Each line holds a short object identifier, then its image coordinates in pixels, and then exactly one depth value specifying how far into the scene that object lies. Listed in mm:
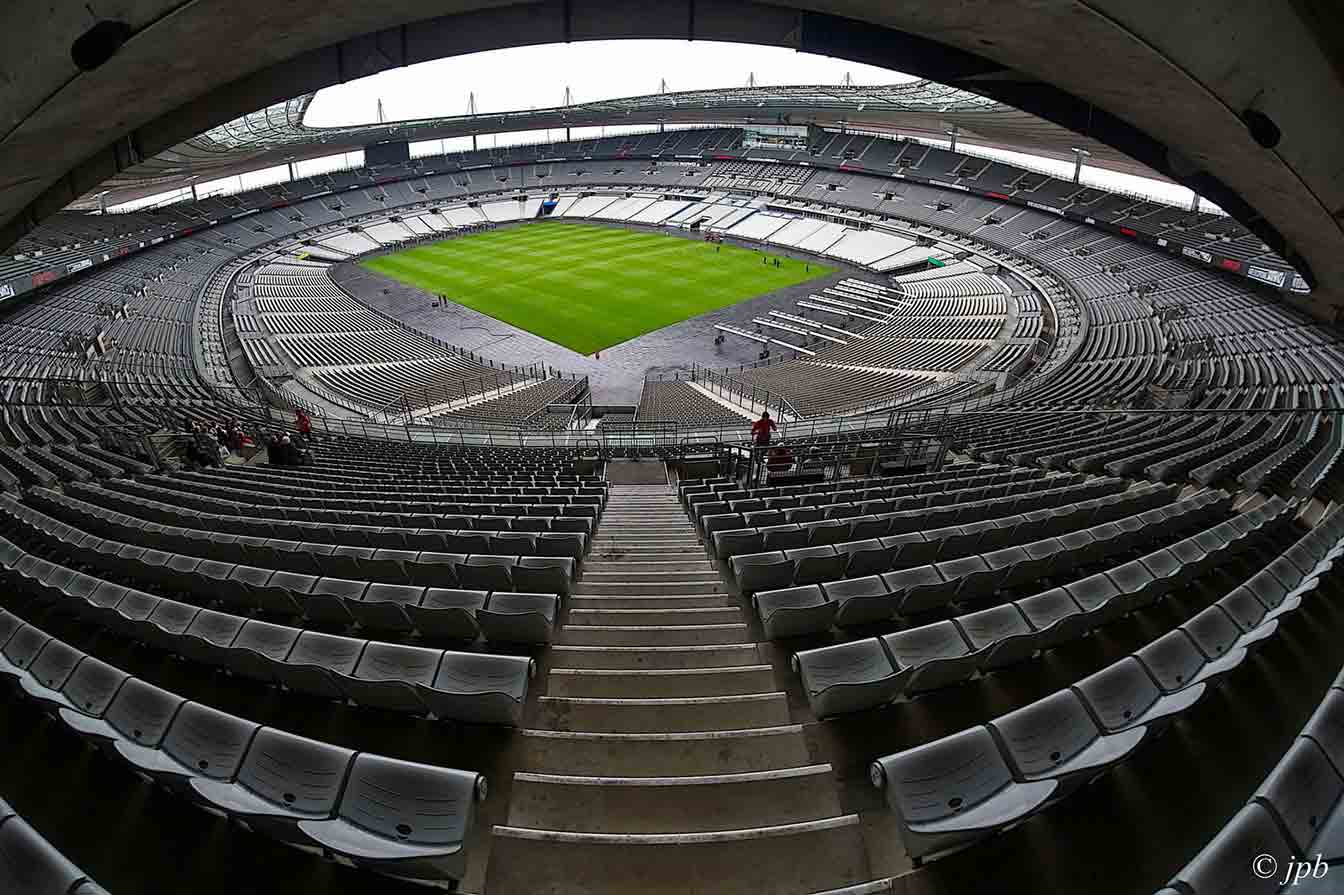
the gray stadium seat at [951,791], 3150
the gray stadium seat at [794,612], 5352
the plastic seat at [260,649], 4602
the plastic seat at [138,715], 3934
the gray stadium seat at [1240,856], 2305
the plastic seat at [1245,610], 4484
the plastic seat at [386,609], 5418
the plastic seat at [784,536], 7289
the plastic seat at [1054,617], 4668
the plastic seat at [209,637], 4816
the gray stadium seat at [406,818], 3090
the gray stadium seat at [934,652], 4443
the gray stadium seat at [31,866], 2547
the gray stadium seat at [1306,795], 2463
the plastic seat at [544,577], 6312
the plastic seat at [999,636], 4523
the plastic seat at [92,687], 4262
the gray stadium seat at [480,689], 4223
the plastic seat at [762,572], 6340
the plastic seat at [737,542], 7301
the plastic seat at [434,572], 6375
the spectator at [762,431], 12930
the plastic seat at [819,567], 6371
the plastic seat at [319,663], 4445
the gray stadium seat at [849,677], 4246
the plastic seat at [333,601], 5617
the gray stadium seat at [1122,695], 3859
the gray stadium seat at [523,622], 5262
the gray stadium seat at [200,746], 3623
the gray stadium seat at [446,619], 5387
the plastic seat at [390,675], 4332
